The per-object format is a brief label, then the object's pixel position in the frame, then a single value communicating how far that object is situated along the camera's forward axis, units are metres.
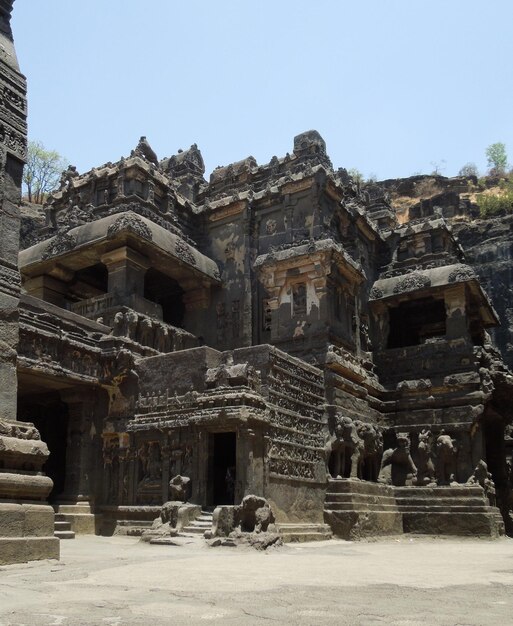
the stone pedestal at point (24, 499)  6.14
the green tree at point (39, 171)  40.50
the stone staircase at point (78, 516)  14.78
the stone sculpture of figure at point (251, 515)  11.53
